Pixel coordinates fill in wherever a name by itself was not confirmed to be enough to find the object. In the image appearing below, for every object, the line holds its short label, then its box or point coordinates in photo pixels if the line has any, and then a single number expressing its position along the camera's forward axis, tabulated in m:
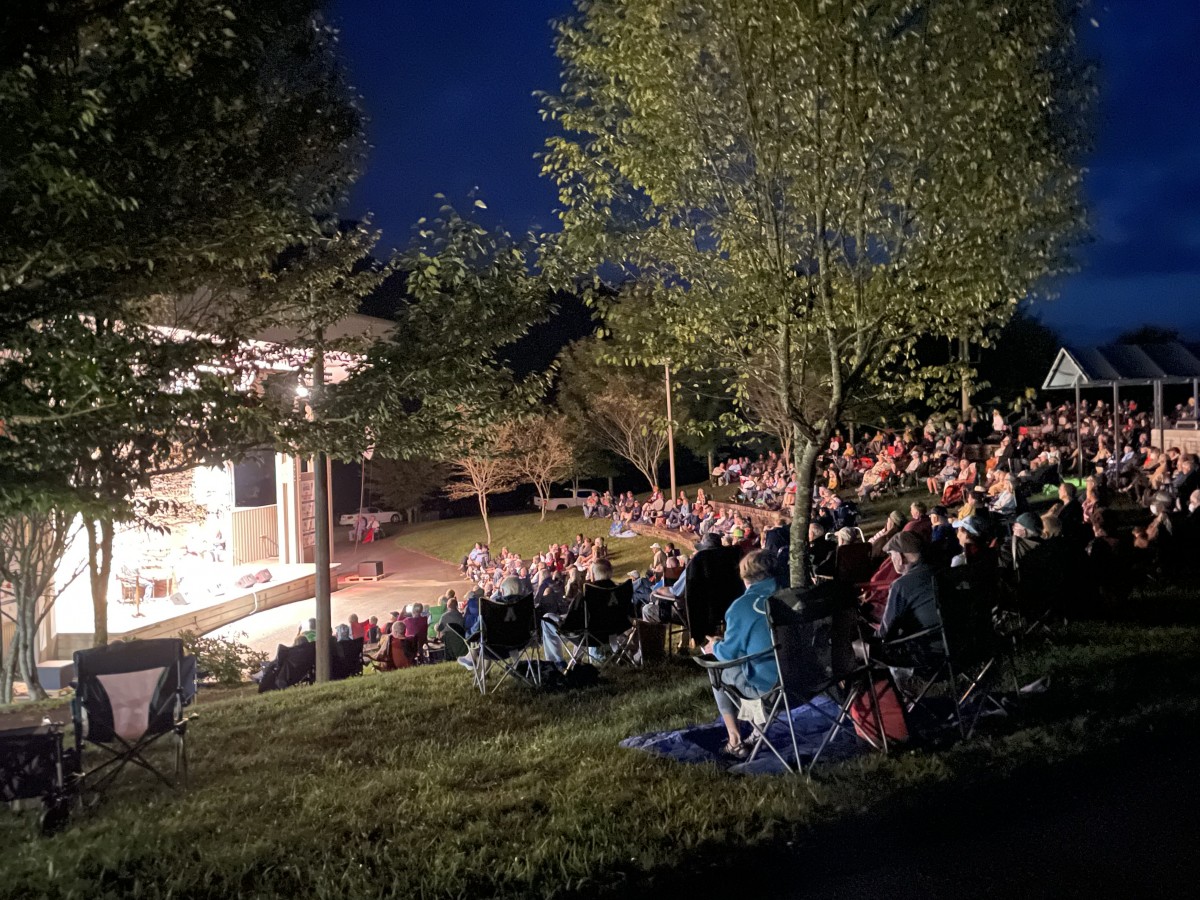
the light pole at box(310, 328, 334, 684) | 9.41
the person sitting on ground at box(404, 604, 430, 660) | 12.52
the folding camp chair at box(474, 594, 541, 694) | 7.76
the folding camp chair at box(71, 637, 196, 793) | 5.33
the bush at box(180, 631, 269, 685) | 13.62
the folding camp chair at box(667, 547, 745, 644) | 8.60
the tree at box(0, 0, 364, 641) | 5.18
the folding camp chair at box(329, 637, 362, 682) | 11.80
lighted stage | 17.58
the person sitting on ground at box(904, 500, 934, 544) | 9.20
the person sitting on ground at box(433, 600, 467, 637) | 9.98
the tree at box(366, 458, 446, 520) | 43.97
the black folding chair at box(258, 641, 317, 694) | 11.35
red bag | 5.32
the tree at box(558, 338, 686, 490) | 35.53
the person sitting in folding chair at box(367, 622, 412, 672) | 12.23
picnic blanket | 5.27
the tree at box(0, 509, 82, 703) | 11.69
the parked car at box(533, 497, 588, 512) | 42.39
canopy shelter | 19.03
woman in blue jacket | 5.40
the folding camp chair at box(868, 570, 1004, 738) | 5.49
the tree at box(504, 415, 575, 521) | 35.12
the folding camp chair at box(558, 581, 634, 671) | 8.48
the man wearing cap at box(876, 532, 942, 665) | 5.56
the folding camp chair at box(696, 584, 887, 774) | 5.09
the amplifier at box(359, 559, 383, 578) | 29.91
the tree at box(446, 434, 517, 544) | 33.95
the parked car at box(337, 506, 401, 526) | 45.88
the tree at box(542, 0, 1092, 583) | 6.52
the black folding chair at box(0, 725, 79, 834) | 4.79
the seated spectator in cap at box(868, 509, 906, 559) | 9.84
